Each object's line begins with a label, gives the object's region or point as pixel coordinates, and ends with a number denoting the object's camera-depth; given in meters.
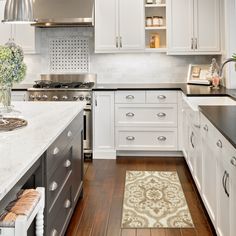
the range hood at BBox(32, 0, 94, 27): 5.17
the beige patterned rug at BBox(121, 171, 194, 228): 3.12
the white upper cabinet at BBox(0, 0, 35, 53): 5.42
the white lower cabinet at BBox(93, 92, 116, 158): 5.02
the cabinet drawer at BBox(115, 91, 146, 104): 5.02
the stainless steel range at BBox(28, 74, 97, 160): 4.97
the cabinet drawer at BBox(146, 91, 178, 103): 4.99
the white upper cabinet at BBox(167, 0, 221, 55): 5.12
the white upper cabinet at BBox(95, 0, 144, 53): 5.21
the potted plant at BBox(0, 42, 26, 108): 2.48
